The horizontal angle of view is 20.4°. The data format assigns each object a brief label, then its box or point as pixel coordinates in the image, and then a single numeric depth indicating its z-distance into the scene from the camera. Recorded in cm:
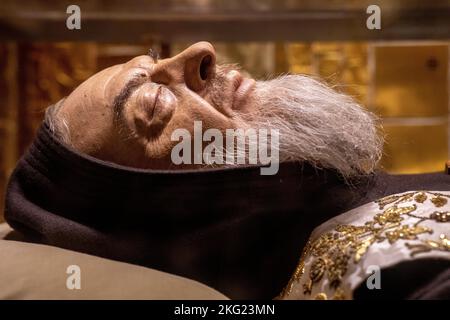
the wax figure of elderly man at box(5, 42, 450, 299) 91
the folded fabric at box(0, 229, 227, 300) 84
